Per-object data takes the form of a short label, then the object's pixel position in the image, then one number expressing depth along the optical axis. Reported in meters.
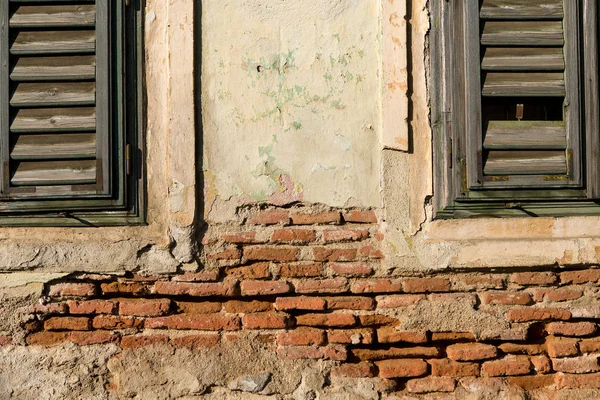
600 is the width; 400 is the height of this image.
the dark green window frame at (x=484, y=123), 3.40
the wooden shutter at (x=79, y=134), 3.37
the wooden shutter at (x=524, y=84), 3.41
